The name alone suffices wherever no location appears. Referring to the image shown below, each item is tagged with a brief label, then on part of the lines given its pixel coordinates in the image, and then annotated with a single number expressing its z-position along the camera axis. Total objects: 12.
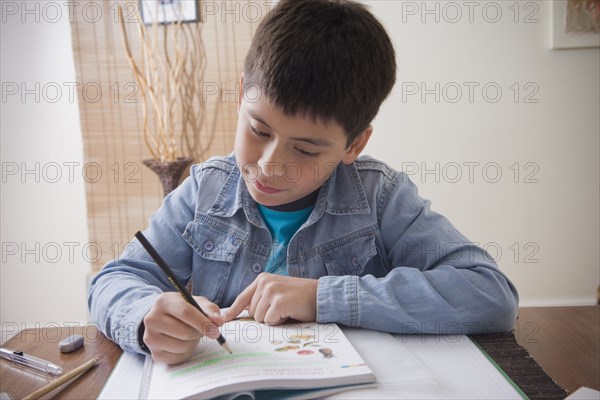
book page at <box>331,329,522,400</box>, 0.59
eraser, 0.73
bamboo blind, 2.38
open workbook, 0.58
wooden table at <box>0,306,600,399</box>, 0.63
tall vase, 2.24
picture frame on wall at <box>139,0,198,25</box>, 2.31
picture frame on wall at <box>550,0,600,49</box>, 2.38
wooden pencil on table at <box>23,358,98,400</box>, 0.60
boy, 0.76
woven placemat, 0.61
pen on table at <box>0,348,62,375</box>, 0.67
